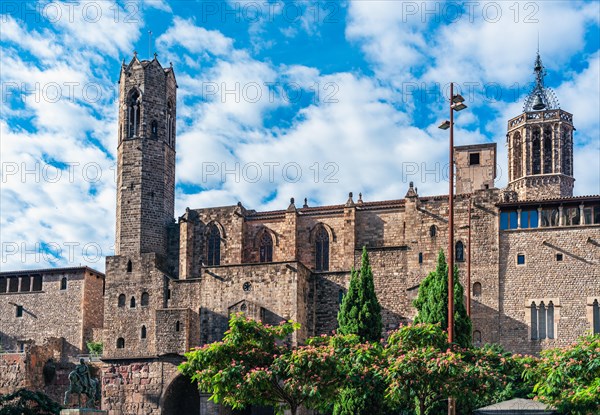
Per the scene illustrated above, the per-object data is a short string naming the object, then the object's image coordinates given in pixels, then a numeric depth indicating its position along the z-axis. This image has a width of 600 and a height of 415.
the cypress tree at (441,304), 47.47
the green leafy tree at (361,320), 46.06
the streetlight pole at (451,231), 30.17
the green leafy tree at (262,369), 37.19
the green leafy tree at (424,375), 34.66
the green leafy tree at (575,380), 31.44
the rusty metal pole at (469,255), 50.62
